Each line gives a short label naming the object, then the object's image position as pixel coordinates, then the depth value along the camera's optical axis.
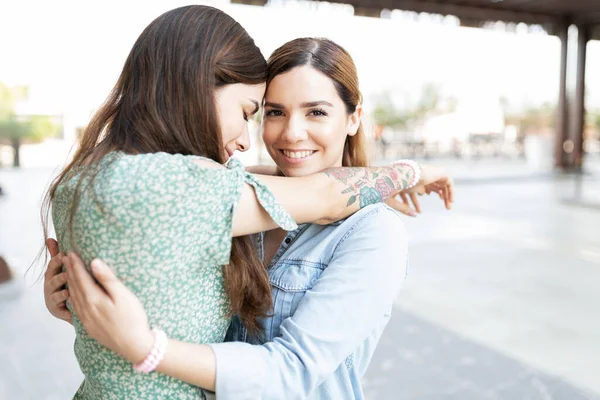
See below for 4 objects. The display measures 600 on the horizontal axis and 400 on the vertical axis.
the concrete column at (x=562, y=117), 13.62
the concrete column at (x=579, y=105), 13.56
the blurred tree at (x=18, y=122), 14.41
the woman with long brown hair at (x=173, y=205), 0.79
